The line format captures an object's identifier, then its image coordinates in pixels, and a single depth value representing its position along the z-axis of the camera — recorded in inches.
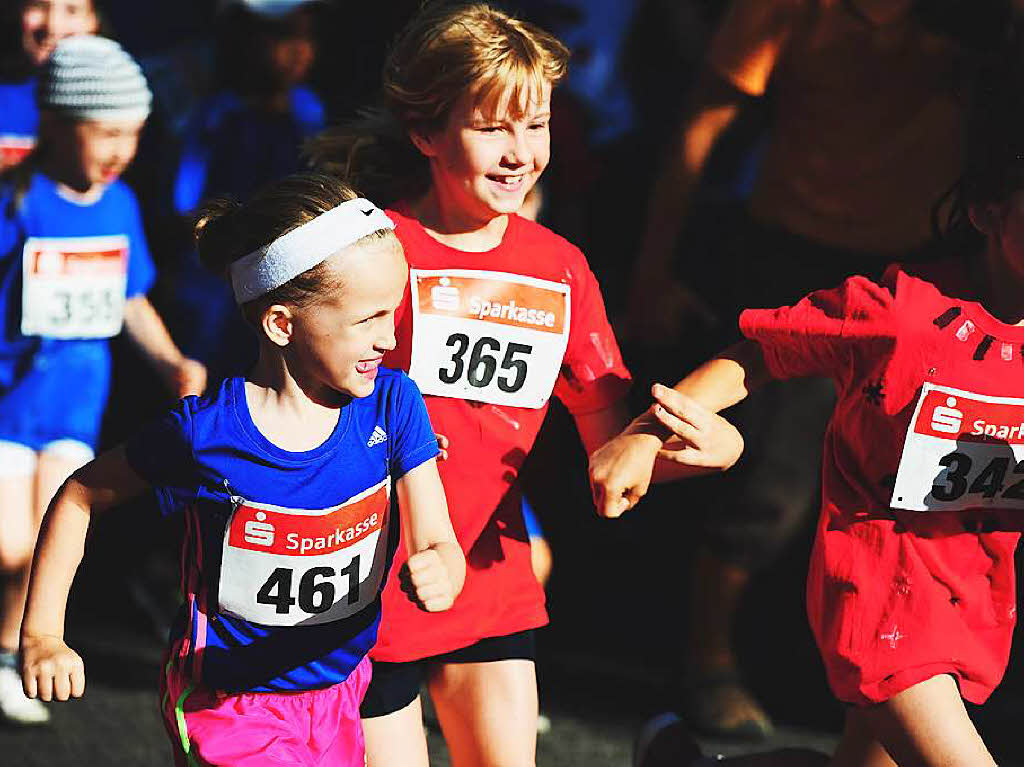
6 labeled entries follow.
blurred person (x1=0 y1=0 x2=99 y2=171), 404.5
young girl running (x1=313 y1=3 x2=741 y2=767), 254.4
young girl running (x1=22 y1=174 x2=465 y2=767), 222.7
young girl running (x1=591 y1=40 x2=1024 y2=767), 239.8
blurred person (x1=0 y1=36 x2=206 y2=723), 357.4
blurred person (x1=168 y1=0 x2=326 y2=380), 418.3
